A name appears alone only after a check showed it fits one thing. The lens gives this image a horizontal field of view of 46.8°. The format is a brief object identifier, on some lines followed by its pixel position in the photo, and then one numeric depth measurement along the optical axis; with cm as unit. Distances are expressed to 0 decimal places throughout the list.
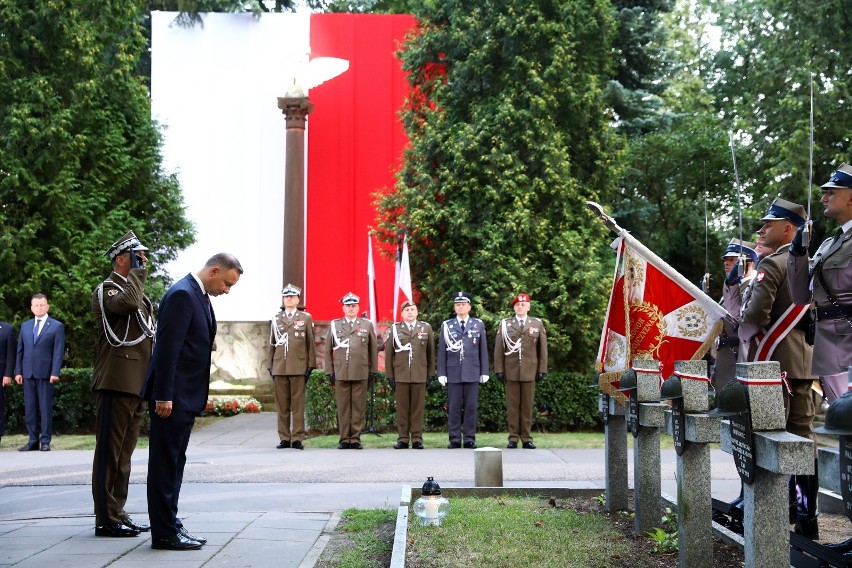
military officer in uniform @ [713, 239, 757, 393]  939
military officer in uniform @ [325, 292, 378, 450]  1484
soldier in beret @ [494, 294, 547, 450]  1480
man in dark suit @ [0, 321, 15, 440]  1485
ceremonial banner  717
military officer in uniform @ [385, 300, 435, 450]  1486
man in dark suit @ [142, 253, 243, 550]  661
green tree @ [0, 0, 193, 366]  1753
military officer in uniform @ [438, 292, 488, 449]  1480
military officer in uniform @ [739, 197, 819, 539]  716
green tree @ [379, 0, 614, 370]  1823
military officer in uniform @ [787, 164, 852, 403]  634
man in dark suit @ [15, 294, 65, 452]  1496
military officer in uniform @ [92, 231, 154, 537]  717
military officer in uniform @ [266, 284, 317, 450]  1492
